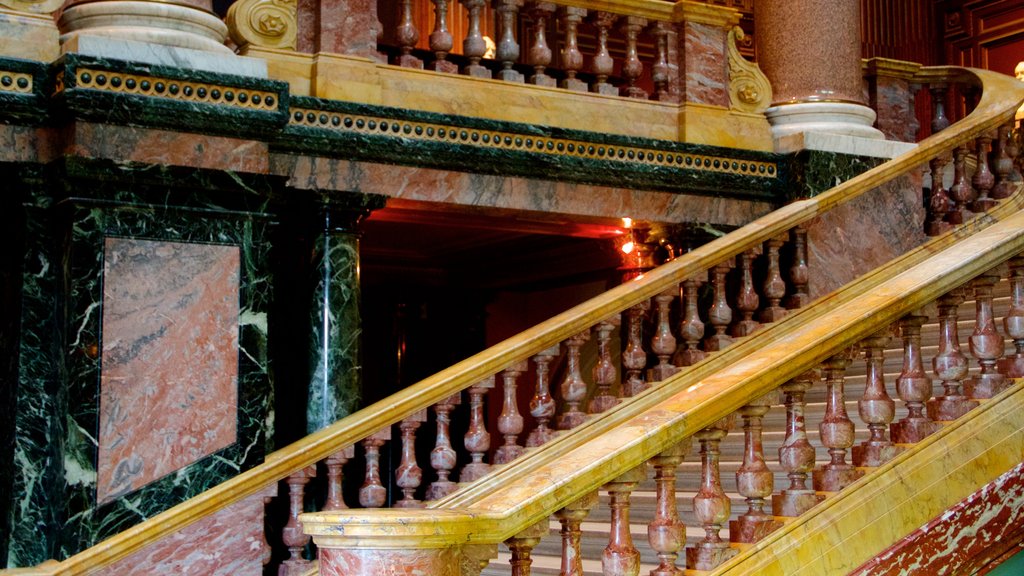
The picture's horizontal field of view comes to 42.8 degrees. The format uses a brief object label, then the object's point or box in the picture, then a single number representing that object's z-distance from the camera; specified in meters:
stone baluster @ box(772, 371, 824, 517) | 3.97
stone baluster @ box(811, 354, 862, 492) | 4.07
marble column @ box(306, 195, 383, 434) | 6.29
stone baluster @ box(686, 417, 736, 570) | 3.75
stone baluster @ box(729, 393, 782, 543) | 3.86
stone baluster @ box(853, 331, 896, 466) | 4.17
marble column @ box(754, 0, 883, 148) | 7.82
